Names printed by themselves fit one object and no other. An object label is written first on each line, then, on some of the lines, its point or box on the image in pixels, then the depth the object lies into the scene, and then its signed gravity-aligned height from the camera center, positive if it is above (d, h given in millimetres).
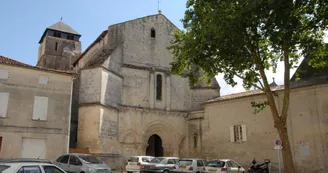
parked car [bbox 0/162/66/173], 7055 -604
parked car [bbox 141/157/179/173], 16672 -1277
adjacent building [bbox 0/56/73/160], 16531 +1757
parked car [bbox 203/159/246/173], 15500 -1295
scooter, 17859 -1534
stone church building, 18359 +2094
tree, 12688 +4686
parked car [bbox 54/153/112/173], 12781 -923
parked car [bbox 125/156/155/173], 16984 -1165
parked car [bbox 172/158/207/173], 16300 -1283
